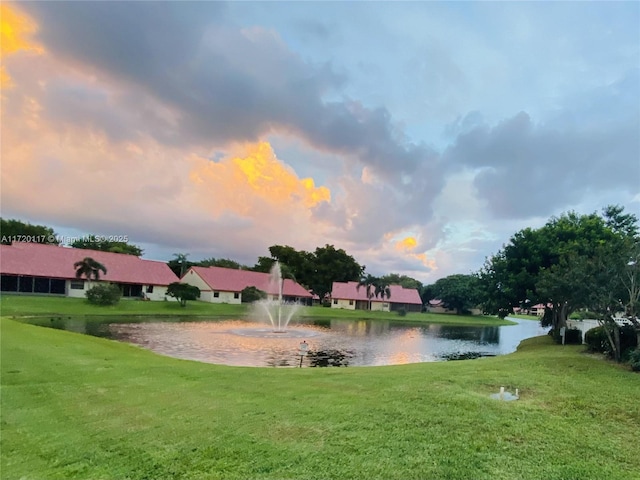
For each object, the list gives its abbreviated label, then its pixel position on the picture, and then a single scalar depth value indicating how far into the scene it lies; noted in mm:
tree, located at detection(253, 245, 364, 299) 74250
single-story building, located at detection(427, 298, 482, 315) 79562
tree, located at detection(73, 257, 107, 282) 42797
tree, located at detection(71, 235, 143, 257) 68875
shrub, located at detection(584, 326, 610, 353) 14055
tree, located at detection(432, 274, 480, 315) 74056
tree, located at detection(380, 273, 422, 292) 93125
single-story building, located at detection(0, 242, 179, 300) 41875
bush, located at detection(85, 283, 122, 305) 38406
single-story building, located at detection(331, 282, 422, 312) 72062
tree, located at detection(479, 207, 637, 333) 18631
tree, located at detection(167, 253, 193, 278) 68000
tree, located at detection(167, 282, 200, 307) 45497
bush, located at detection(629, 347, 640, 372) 10562
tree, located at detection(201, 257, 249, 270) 86450
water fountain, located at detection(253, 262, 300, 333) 34372
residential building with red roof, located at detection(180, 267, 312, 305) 57438
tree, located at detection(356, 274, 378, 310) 67562
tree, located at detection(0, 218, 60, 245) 54250
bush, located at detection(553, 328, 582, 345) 19067
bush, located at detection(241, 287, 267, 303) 56250
